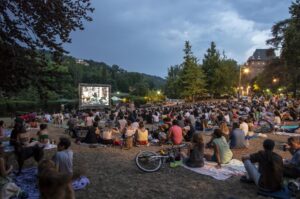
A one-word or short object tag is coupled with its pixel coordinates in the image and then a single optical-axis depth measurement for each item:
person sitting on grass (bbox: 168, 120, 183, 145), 9.34
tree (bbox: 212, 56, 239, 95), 52.28
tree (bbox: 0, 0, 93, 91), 6.55
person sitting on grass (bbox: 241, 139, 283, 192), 5.33
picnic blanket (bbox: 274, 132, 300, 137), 13.64
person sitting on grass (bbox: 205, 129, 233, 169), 7.68
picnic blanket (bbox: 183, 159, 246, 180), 6.93
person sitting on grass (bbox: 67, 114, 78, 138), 14.34
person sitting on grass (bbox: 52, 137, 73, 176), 5.42
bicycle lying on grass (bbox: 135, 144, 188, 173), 7.36
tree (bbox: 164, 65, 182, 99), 74.40
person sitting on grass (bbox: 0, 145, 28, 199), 4.83
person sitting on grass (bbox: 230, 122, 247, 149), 10.19
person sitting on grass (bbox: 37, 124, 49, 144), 8.51
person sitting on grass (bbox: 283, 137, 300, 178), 5.86
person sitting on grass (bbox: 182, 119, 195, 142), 11.62
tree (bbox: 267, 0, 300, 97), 19.47
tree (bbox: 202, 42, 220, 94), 53.62
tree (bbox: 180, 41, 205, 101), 49.12
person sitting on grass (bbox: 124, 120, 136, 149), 10.84
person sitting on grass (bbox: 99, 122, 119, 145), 11.67
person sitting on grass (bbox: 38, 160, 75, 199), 2.87
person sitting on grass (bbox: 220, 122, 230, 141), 10.96
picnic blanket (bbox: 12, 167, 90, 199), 5.73
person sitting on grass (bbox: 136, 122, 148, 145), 11.16
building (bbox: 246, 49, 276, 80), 126.93
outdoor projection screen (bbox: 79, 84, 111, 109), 34.50
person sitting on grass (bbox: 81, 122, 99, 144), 11.63
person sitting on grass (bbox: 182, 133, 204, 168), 7.46
